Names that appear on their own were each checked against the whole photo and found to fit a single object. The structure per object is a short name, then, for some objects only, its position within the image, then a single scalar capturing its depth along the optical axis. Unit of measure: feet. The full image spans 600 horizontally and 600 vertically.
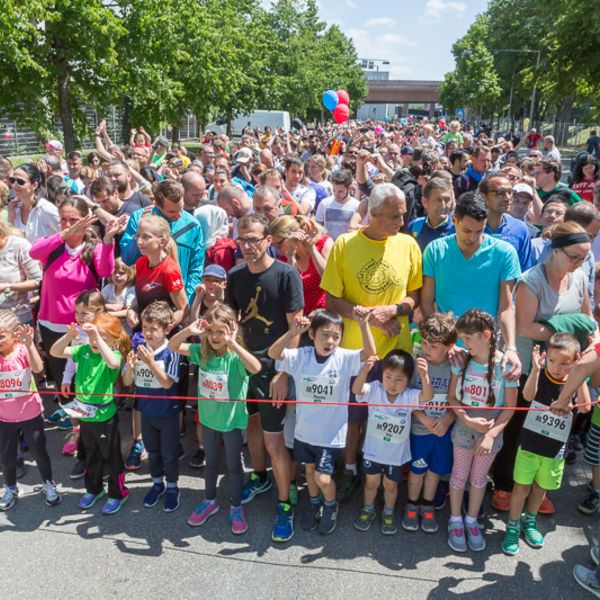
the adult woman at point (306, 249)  13.03
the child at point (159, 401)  13.10
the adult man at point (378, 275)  12.19
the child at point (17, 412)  13.12
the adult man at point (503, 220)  15.17
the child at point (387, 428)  12.00
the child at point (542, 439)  11.30
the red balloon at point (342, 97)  67.97
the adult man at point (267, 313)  12.25
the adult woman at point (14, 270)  15.64
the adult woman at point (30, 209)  18.49
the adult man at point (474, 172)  23.44
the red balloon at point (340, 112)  64.28
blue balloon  64.34
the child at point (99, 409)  13.08
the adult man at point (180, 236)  15.30
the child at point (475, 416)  11.51
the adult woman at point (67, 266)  15.20
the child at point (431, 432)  11.93
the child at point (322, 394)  12.03
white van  104.83
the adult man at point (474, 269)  12.17
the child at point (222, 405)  12.50
